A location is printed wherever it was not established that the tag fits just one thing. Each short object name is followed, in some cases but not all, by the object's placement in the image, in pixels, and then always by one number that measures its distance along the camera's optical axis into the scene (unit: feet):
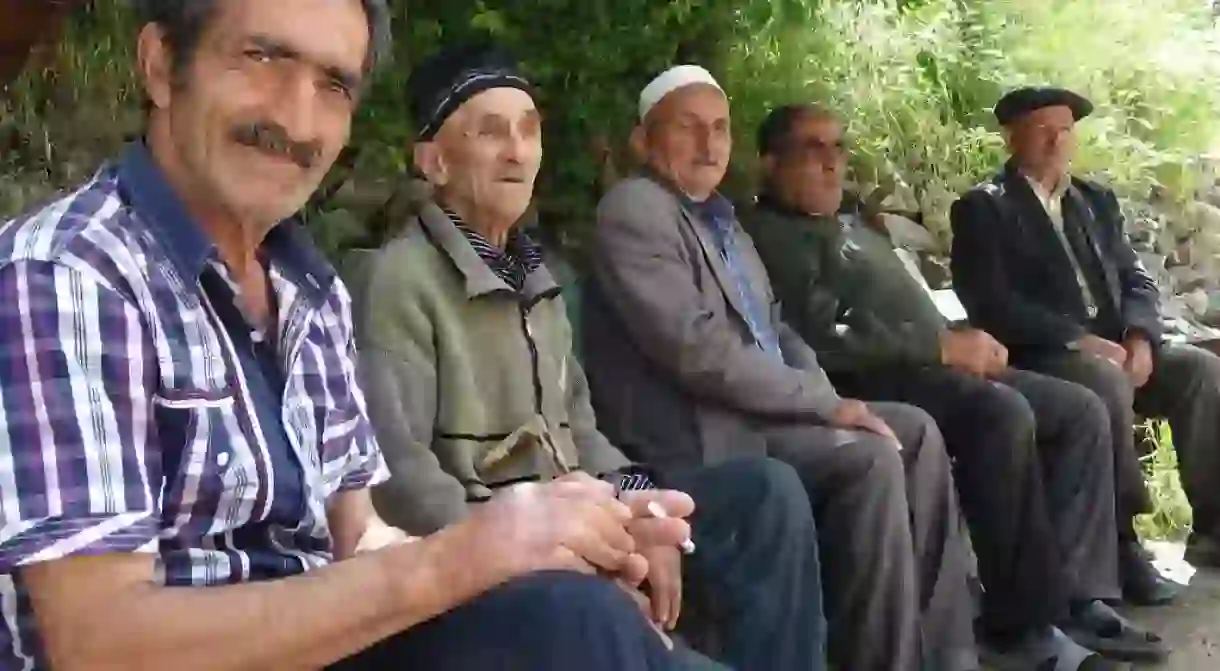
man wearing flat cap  12.54
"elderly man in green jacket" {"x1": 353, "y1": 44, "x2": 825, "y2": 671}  7.12
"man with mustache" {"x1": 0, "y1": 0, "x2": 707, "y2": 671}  3.57
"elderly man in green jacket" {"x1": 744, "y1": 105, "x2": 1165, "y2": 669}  10.84
